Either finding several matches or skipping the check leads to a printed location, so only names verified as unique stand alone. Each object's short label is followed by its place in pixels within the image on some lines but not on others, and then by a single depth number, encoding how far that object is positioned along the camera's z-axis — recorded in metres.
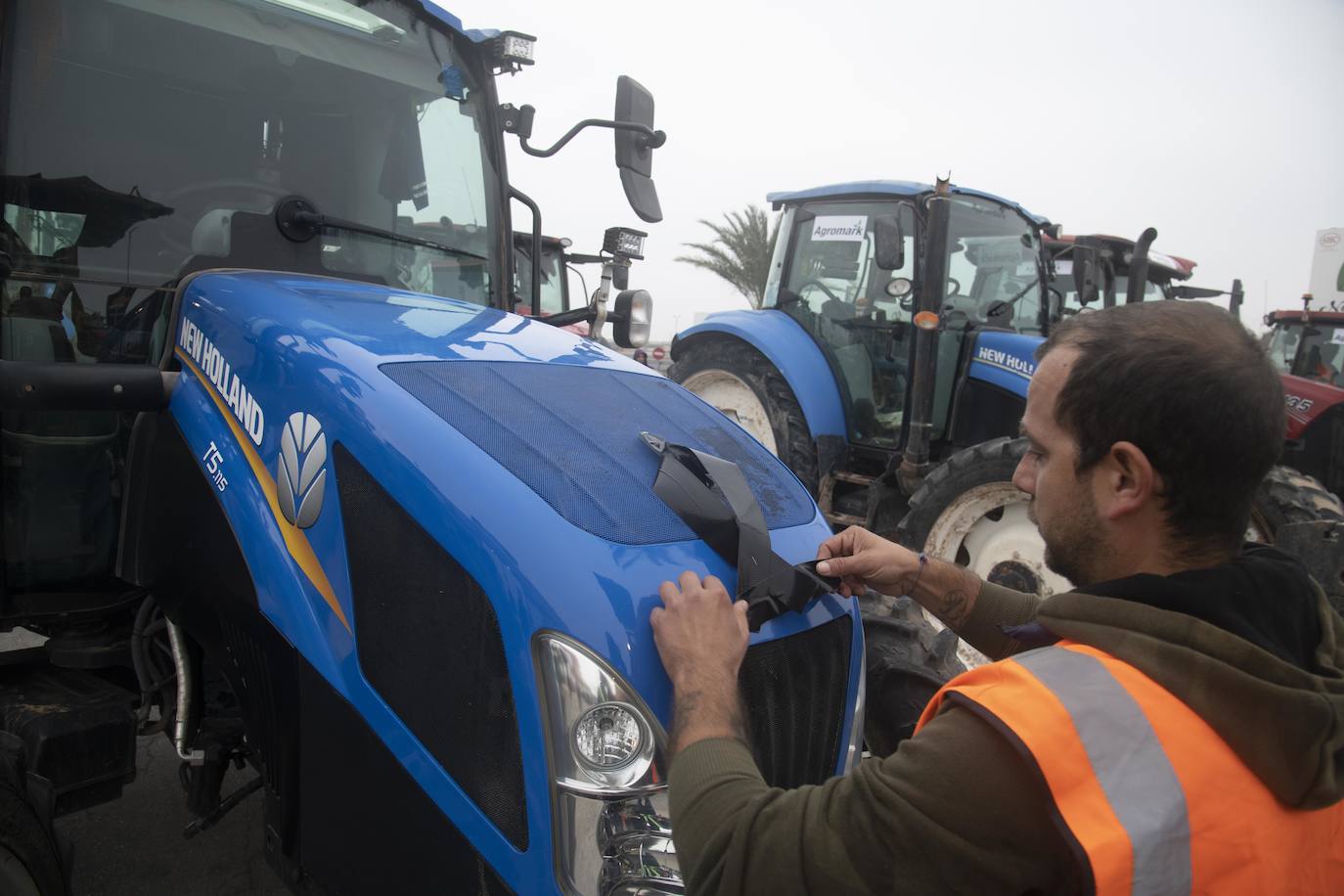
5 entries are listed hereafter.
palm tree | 22.58
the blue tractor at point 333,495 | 1.59
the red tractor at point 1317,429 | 7.50
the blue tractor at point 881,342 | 5.66
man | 1.13
